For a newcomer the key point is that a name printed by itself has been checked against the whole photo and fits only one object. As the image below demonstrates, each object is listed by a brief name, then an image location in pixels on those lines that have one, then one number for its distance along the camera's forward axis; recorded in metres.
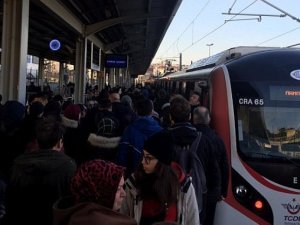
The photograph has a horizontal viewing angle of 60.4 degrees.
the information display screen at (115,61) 12.18
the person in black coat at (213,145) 2.49
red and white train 2.75
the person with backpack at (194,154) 2.26
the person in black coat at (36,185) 1.58
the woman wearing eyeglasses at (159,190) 1.56
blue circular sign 9.93
